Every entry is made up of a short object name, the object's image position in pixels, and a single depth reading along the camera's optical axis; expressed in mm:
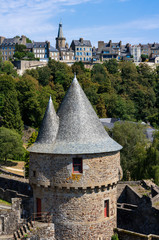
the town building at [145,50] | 182888
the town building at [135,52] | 168500
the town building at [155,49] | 180975
